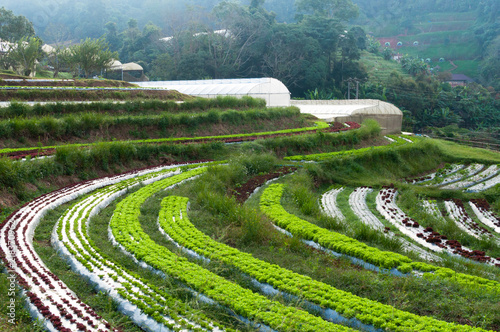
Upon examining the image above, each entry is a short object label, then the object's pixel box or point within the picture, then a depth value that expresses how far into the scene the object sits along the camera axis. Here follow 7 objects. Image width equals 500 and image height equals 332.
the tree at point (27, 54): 32.94
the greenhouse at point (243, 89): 41.91
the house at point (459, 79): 86.51
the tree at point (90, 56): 32.97
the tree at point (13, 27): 60.31
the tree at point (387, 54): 94.81
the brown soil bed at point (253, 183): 15.55
